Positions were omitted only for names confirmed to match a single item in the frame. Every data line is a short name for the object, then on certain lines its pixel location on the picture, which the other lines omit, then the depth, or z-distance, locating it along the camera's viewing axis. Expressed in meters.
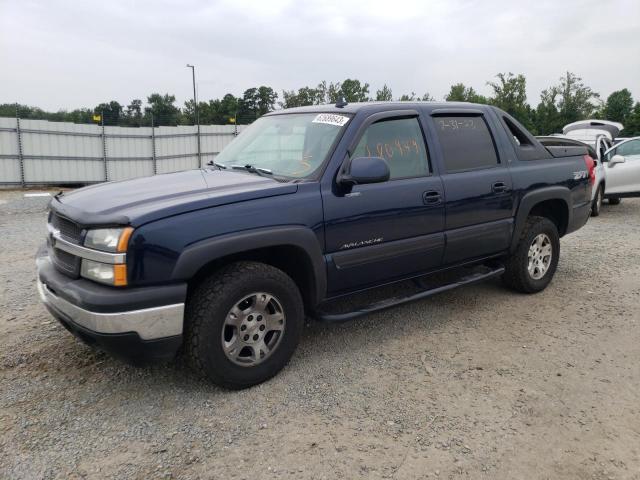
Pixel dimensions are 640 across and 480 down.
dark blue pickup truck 2.81
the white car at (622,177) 10.50
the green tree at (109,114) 17.34
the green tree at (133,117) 18.17
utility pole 18.69
